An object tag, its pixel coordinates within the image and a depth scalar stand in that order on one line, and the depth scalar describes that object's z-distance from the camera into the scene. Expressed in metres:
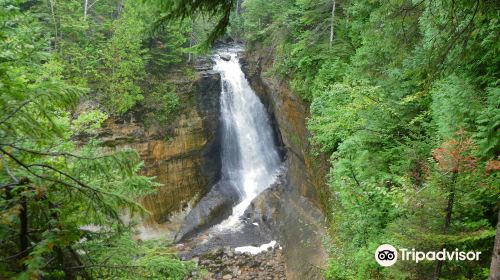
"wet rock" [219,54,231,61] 25.20
